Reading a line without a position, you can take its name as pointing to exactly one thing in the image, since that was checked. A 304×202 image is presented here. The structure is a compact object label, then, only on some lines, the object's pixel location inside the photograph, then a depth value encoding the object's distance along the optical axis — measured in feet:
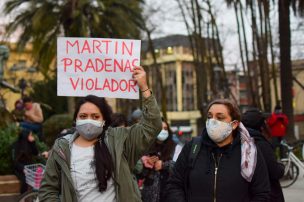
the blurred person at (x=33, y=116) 30.52
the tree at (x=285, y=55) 56.03
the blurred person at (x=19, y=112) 39.22
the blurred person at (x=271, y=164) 15.12
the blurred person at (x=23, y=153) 27.12
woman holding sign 11.35
